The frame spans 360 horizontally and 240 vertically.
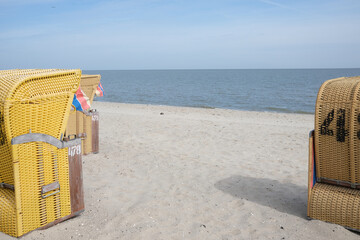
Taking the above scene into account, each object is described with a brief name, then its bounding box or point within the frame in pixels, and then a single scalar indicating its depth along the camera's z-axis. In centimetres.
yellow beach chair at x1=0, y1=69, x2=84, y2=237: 363
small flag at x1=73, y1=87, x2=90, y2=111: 633
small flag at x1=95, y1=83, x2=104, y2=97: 986
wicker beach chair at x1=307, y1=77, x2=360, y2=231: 416
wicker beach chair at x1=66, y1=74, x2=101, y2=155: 746
